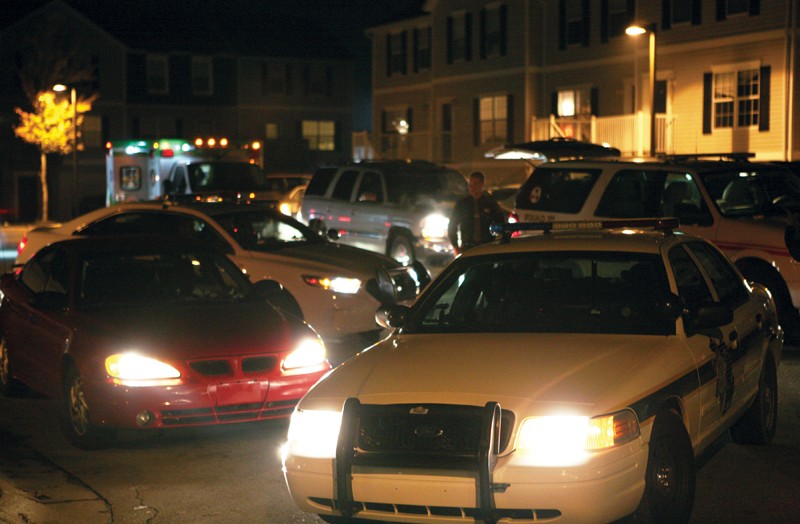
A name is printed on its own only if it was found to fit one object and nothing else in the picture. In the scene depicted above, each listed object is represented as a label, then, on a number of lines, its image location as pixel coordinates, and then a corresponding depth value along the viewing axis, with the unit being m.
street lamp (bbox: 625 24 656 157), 22.61
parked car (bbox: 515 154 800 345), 12.89
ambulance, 27.55
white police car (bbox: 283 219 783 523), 5.46
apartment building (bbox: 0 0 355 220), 60.03
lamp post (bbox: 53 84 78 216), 41.72
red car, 8.31
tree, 55.97
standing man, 13.82
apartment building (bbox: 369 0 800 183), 29.72
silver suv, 19.89
